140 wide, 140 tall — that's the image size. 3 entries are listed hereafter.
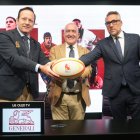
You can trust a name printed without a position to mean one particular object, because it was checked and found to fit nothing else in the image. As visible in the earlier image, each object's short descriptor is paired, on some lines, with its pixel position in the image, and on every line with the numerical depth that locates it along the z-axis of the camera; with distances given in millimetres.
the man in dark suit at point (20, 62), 2559
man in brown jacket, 3135
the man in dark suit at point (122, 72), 2852
